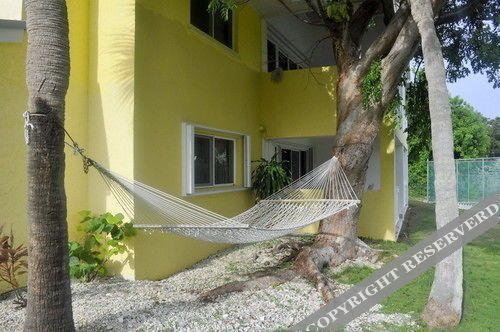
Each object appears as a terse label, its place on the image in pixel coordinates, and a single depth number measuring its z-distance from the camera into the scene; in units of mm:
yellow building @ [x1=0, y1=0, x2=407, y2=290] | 4281
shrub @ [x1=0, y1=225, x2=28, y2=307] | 3760
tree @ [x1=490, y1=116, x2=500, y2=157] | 34906
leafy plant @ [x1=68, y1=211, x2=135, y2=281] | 4344
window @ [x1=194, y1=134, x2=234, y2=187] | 5902
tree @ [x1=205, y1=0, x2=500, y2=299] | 5328
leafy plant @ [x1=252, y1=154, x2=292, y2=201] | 6883
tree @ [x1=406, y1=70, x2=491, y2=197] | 7598
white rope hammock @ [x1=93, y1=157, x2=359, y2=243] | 3836
